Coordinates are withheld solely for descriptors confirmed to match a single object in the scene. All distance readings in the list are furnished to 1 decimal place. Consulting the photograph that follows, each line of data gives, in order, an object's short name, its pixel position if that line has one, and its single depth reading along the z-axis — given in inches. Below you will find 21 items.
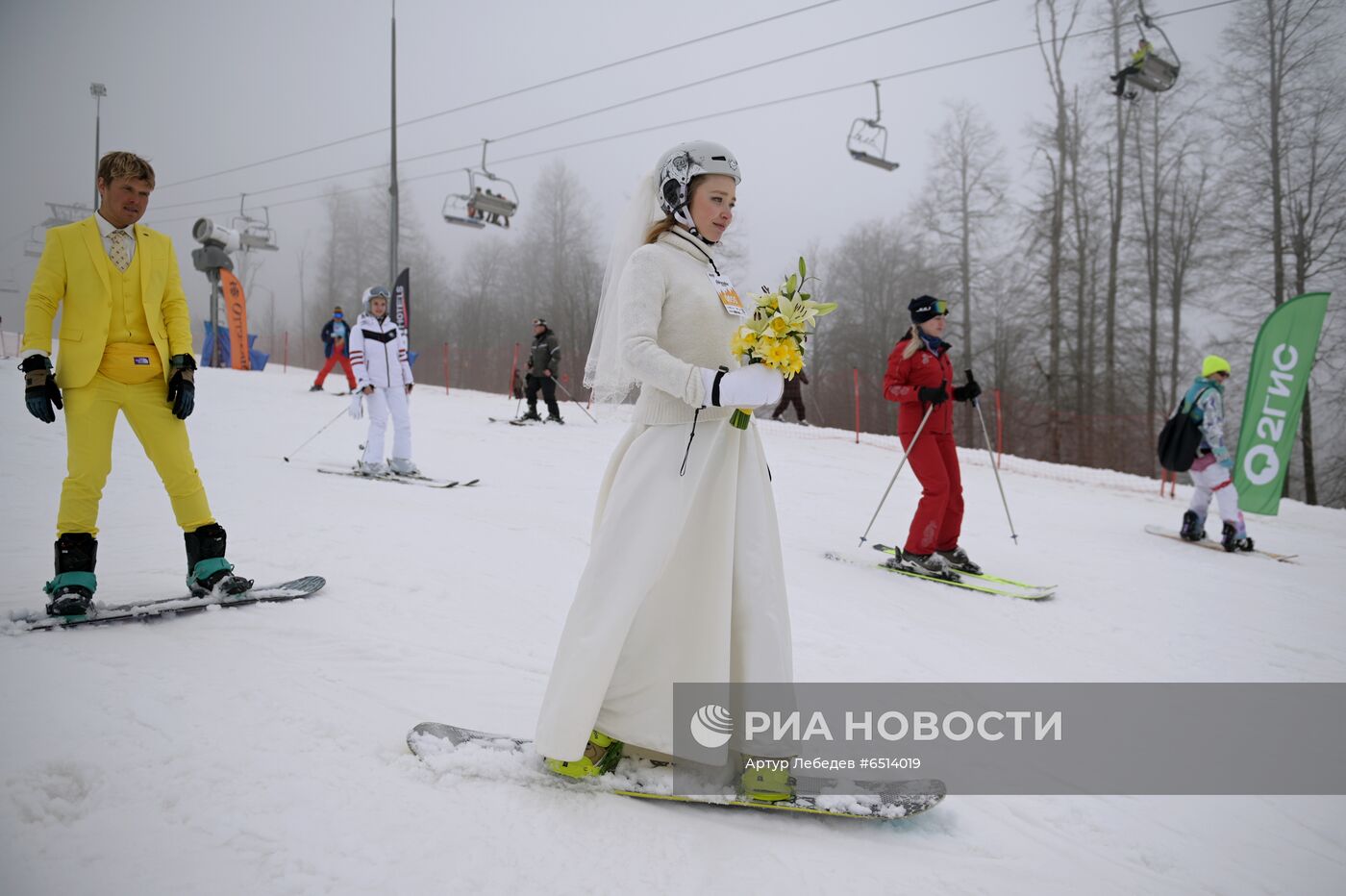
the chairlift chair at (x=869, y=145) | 604.3
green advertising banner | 353.1
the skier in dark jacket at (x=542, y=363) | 567.8
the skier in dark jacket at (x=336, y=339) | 638.5
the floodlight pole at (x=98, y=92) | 661.5
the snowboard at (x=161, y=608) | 128.5
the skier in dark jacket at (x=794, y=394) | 629.2
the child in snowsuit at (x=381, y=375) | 335.9
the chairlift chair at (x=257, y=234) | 1071.0
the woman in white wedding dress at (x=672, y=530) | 90.7
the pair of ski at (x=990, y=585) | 225.6
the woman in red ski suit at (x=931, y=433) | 238.2
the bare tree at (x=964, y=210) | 1047.6
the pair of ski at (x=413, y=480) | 325.1
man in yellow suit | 134.6
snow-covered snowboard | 91.8
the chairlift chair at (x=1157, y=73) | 481.4
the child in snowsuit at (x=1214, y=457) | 313.9
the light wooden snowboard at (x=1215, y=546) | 309.4
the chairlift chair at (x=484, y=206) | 858.1
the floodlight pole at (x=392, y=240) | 736.3
